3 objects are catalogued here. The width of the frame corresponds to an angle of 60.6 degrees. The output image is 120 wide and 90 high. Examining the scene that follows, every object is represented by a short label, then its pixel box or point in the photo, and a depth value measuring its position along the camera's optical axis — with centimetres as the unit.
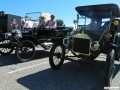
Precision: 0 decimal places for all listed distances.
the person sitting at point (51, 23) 452
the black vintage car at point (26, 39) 391
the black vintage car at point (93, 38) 294
